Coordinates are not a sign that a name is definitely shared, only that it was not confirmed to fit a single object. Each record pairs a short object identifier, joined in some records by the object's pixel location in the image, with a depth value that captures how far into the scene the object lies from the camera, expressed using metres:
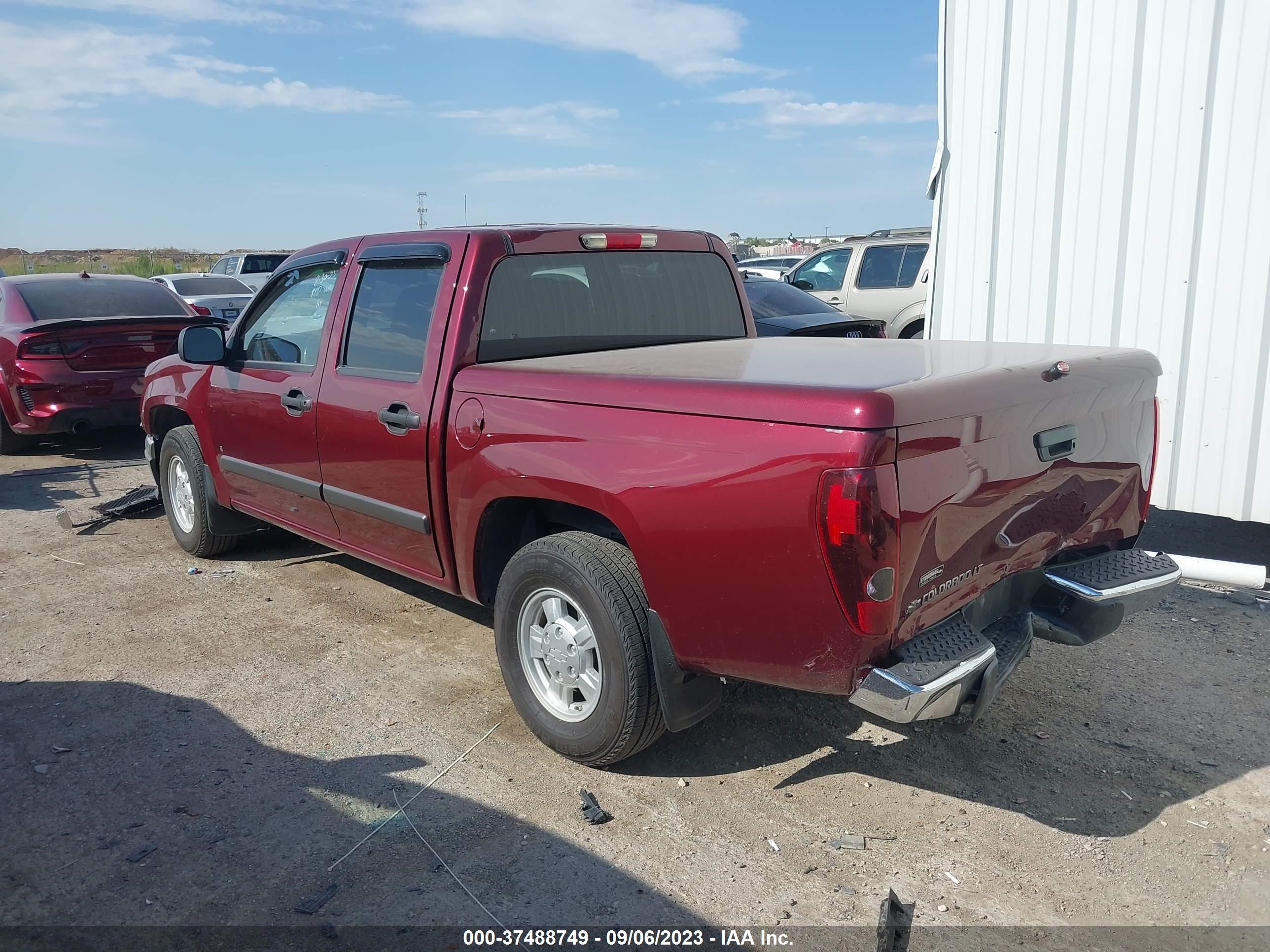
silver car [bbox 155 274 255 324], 15.09
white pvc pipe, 4.99
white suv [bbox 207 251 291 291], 23.73
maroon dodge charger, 8.52
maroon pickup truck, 2.67
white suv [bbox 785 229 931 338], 11.65
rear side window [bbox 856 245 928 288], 11.82
